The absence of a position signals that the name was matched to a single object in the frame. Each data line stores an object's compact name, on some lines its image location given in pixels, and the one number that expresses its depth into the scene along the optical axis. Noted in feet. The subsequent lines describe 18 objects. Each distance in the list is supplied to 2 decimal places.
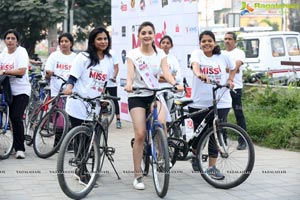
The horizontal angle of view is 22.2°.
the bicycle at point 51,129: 33.96
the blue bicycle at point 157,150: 24.68
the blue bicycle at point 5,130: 33.51
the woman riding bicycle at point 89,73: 27.32
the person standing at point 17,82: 33.57
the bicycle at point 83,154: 24.54
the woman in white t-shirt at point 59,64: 36.80
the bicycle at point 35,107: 37.41
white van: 81.01
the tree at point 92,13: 76.20
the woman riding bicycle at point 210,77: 28.48
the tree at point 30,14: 68.25
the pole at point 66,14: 69.80
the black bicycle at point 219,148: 26.80
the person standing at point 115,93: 46.63
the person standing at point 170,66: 33.73
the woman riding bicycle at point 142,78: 26.52
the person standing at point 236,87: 37.32
